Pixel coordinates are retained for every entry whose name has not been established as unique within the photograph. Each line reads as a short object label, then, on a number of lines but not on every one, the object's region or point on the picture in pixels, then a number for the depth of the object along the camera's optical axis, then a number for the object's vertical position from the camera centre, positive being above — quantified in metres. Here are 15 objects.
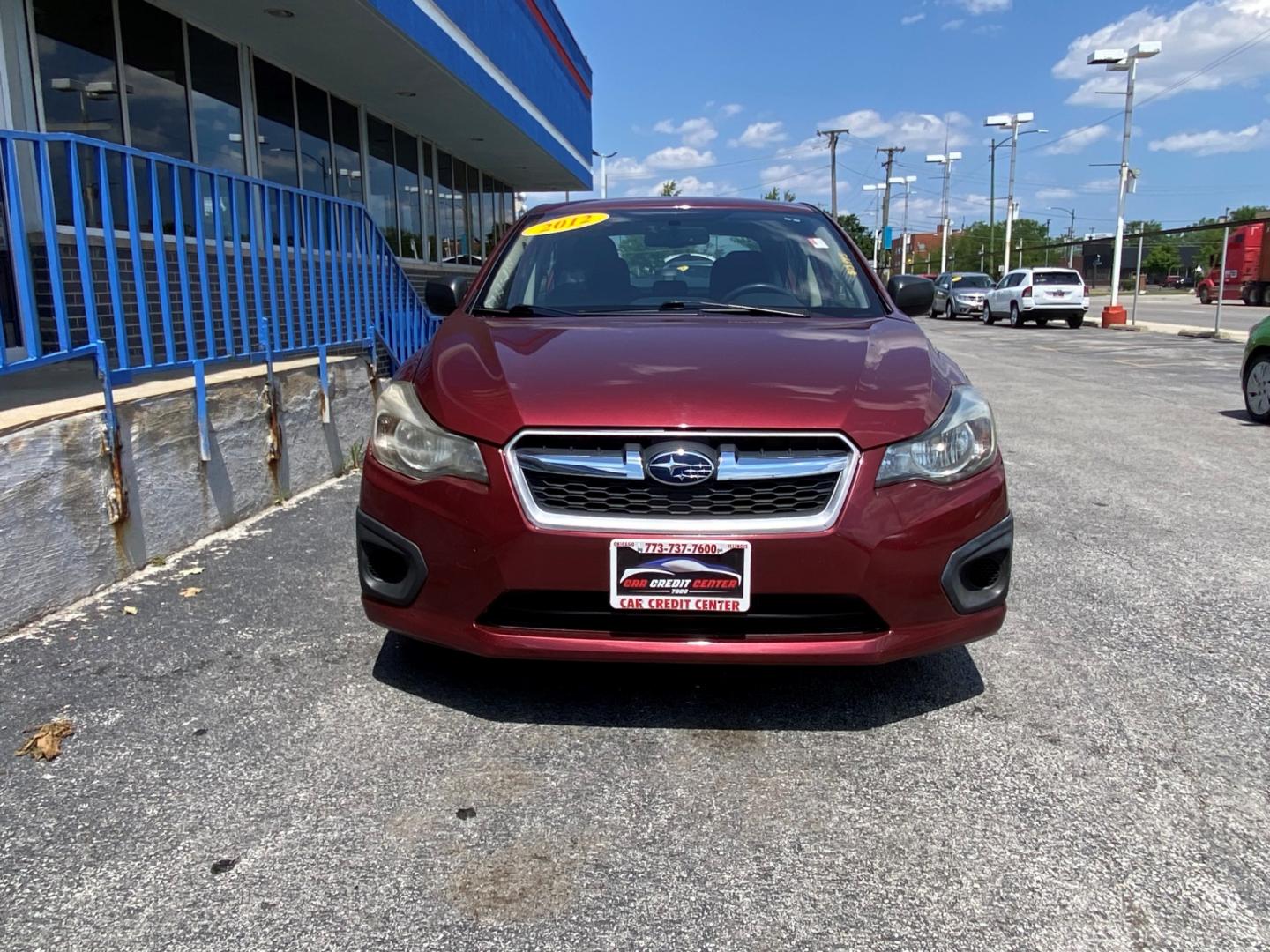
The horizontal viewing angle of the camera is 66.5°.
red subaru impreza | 2.46 -0.57
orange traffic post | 25.69 -0.85
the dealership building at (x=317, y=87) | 7.51 +2.18
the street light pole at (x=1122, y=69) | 24.86 +5.56
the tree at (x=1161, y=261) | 96.75 +2.39
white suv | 25.52 -0.31
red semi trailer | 35.12 +0.76
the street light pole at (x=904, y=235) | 55.34 +2.91
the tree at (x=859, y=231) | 83.50 +4.87
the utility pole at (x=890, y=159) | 63.06 +8.14
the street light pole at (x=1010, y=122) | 37.94 +6.34
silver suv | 31.50 -0.26
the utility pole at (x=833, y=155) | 59.72 +8.03
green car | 8.12 -0.76
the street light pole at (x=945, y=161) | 52.41 +6.67
